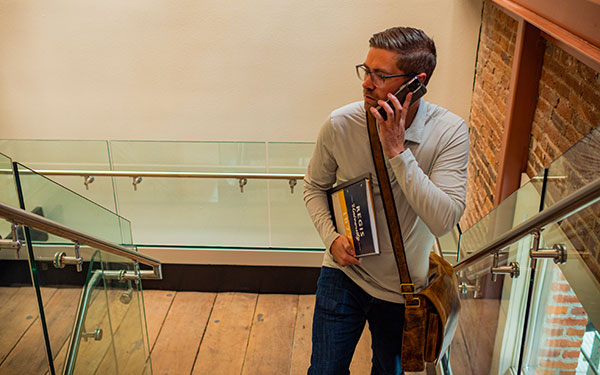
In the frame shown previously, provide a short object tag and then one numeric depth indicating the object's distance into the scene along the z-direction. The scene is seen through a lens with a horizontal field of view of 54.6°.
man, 1.91
